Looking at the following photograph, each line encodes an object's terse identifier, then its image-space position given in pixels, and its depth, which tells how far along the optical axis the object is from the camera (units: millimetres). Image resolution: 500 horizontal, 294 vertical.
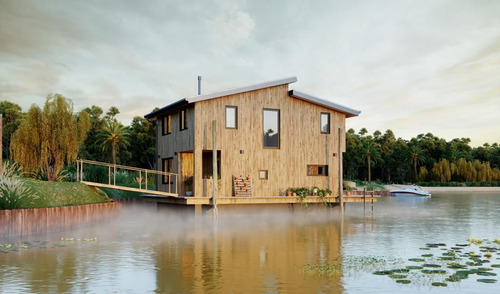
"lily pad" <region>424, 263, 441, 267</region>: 13049
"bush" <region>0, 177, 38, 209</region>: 18797
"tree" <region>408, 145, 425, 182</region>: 86938
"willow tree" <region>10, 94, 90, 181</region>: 31891
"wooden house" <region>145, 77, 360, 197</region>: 27328
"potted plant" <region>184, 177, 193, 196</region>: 30109
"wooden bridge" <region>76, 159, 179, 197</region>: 27609
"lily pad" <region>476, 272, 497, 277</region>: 11914
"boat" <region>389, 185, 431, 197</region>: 61584
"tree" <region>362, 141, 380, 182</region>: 82894
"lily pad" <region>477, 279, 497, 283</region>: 11203
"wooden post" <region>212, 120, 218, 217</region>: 25959
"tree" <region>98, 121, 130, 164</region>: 65938
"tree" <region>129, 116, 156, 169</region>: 70500
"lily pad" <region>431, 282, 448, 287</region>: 10768
